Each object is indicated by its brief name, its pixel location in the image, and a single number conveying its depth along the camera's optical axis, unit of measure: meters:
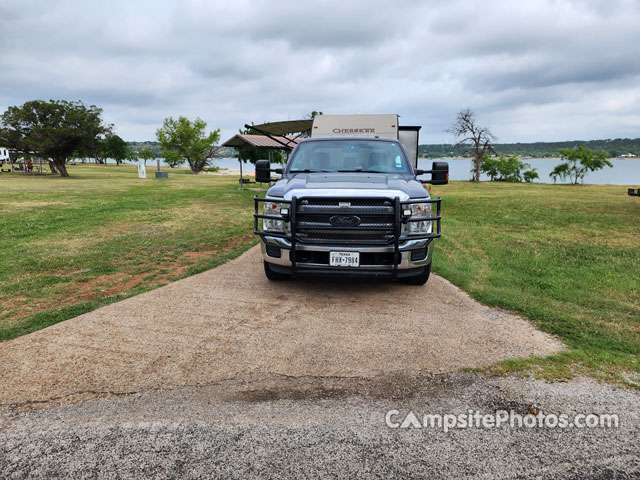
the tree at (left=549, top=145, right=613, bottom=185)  37.37
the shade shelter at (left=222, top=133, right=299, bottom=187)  21.62
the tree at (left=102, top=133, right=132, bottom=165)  90.56
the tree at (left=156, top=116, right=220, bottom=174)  61.03
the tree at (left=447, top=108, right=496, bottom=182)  43.00
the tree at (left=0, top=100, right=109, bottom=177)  31.80
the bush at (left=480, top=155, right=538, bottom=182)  47.34
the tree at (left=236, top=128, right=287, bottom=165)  50.56
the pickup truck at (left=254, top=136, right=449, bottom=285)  4.56
